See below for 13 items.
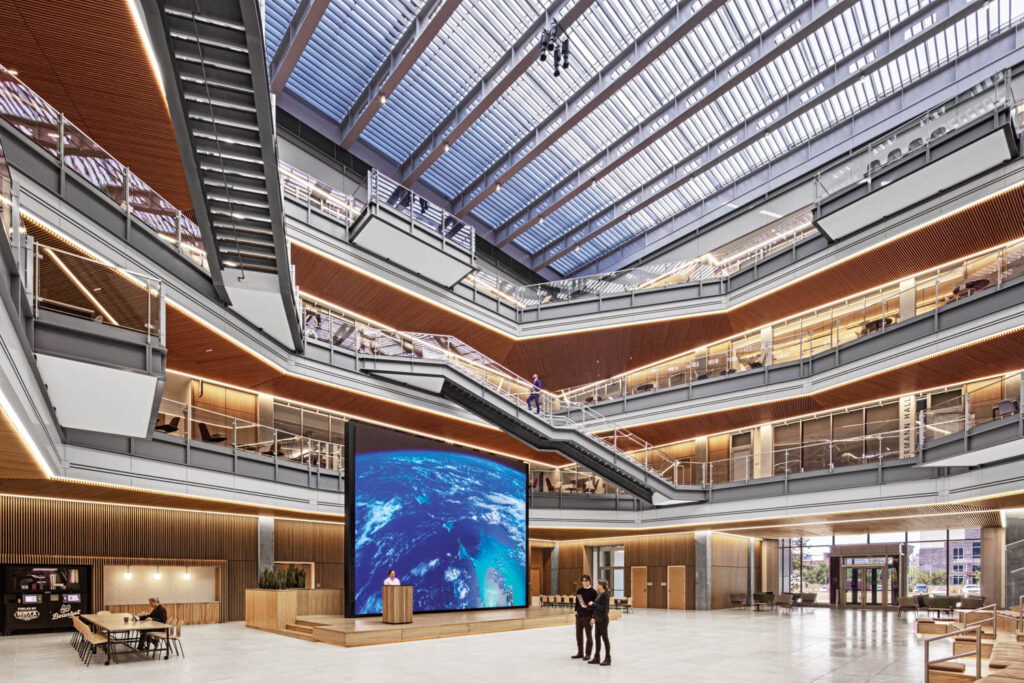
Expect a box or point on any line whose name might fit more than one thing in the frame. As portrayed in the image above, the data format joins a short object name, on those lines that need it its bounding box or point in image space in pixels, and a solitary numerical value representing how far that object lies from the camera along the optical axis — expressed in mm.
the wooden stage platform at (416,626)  17578
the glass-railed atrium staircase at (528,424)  27391
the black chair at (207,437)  21650
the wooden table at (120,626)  14719
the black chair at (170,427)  20341
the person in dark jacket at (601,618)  14484
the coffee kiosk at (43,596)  21062
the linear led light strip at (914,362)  21048
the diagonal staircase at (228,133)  10852
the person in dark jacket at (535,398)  28214
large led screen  20828
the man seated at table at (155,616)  16266
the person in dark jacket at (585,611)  15023
